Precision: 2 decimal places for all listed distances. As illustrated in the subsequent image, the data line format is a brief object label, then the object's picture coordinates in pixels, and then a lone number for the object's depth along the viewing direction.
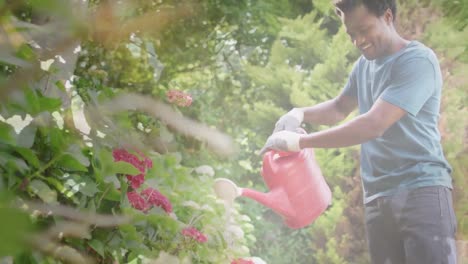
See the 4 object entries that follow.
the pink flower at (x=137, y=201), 1.27
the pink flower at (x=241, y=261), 1.95
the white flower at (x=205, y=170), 2.34
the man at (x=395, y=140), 2.17
